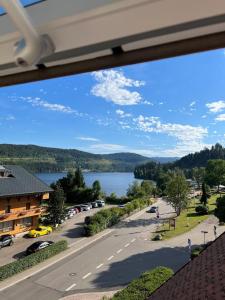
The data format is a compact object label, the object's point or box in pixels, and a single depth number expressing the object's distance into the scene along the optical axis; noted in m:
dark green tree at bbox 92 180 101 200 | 48.94
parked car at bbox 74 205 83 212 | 40.63
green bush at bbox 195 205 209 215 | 35.65
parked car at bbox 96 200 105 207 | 45.48
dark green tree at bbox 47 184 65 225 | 29.50
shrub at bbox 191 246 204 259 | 17.87
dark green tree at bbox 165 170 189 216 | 32.60
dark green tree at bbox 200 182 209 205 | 42.27
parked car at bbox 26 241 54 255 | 21.04
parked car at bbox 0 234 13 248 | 22.94
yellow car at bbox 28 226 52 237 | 25.87
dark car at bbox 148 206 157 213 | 39.02
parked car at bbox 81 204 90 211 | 41.37
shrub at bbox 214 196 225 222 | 24.60
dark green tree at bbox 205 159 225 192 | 56.99
